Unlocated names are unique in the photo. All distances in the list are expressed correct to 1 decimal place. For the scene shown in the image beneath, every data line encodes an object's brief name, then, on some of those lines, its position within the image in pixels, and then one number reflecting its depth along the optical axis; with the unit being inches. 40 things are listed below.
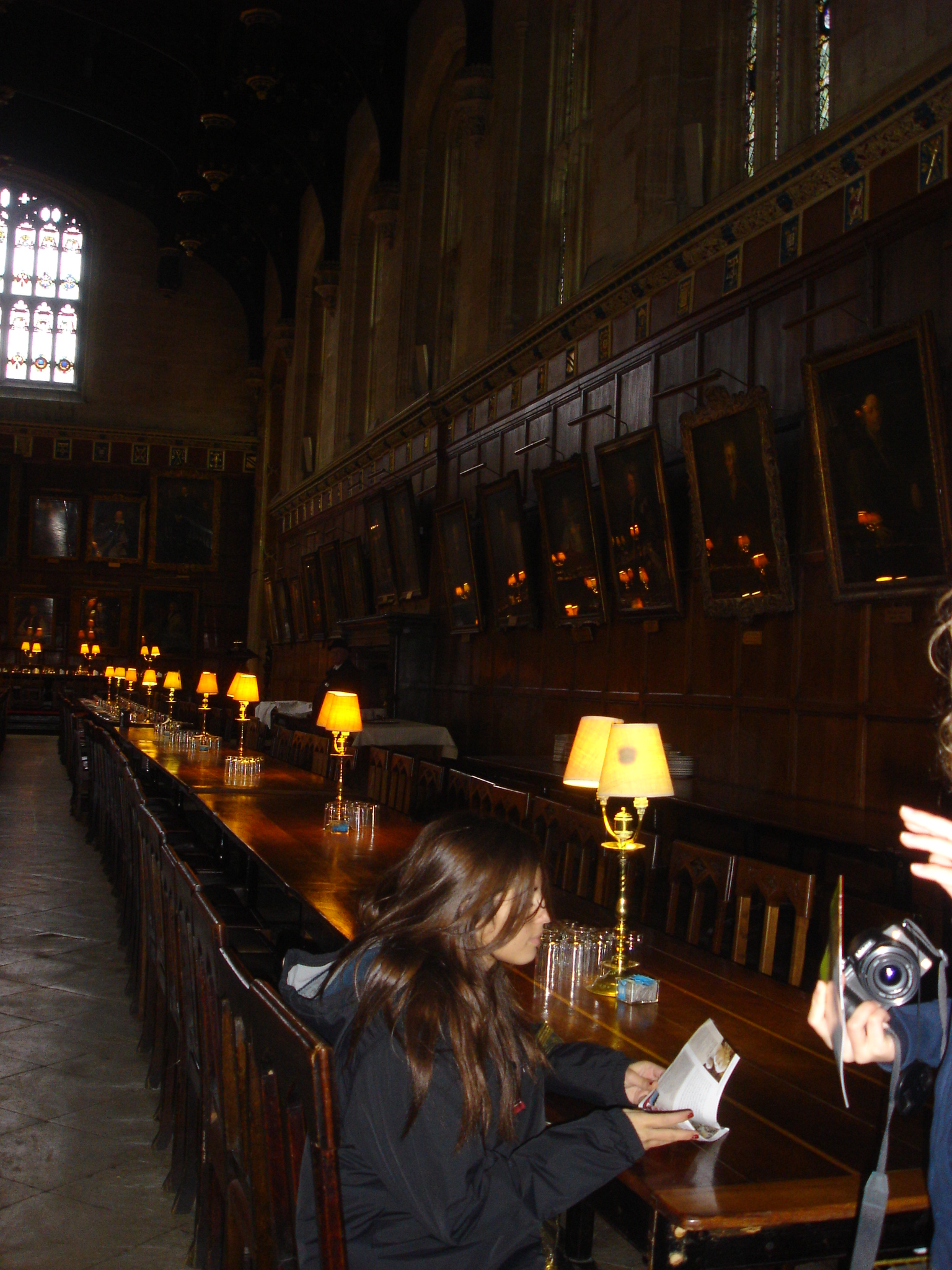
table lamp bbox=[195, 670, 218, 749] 406.0
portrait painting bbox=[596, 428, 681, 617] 276.2
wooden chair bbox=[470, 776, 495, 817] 218.7
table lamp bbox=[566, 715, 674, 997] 103.4
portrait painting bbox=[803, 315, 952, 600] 190.1
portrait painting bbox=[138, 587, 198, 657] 901.8
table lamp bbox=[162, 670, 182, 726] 477.1
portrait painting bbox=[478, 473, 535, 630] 357.1
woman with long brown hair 59.3
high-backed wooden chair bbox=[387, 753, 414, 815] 277.0
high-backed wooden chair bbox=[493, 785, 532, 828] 199.0
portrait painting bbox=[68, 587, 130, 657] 889.5
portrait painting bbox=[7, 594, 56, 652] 876.0
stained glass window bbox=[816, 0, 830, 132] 257.9
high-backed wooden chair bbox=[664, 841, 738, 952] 130.8
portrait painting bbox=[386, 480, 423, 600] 465.1
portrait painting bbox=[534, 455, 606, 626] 312.2
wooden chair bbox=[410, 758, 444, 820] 258.8
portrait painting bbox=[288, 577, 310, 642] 678.5
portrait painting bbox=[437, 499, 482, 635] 397.7
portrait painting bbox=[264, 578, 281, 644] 754.2
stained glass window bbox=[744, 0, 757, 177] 289.1
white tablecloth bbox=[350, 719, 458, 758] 386.6
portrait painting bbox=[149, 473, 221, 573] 908.6
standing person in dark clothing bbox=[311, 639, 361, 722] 411.5
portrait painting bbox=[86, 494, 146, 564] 894.4
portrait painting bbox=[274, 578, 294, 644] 719.1
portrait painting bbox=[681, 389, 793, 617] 233.9
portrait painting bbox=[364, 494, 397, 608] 504.1
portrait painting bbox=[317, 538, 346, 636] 589.3
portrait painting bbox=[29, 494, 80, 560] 882.1
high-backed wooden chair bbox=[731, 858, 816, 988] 117.8
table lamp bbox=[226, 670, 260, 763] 294.8
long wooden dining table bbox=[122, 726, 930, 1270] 59.1
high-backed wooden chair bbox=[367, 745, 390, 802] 298.8
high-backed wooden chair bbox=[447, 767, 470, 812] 242.9
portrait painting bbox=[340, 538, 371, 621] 548.7
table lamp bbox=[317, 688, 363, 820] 198.7
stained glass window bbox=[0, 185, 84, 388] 901.2
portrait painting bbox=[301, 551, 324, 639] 634.8
